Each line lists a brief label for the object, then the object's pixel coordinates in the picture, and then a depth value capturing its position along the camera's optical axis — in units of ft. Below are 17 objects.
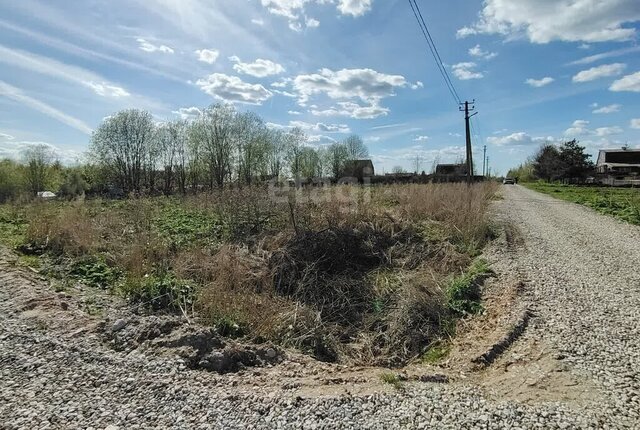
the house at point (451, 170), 94.04
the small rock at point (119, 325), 16.46
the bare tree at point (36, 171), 147.64
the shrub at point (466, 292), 21.06
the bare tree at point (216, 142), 151.74
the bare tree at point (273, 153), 163.47
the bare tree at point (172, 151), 153.58
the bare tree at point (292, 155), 184.03
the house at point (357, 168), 191.21
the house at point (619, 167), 149.91
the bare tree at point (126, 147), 143.43
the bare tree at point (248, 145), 155.02
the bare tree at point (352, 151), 217.97
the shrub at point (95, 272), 24.03
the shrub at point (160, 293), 20.07
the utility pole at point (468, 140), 86.05
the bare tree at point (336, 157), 209.36
